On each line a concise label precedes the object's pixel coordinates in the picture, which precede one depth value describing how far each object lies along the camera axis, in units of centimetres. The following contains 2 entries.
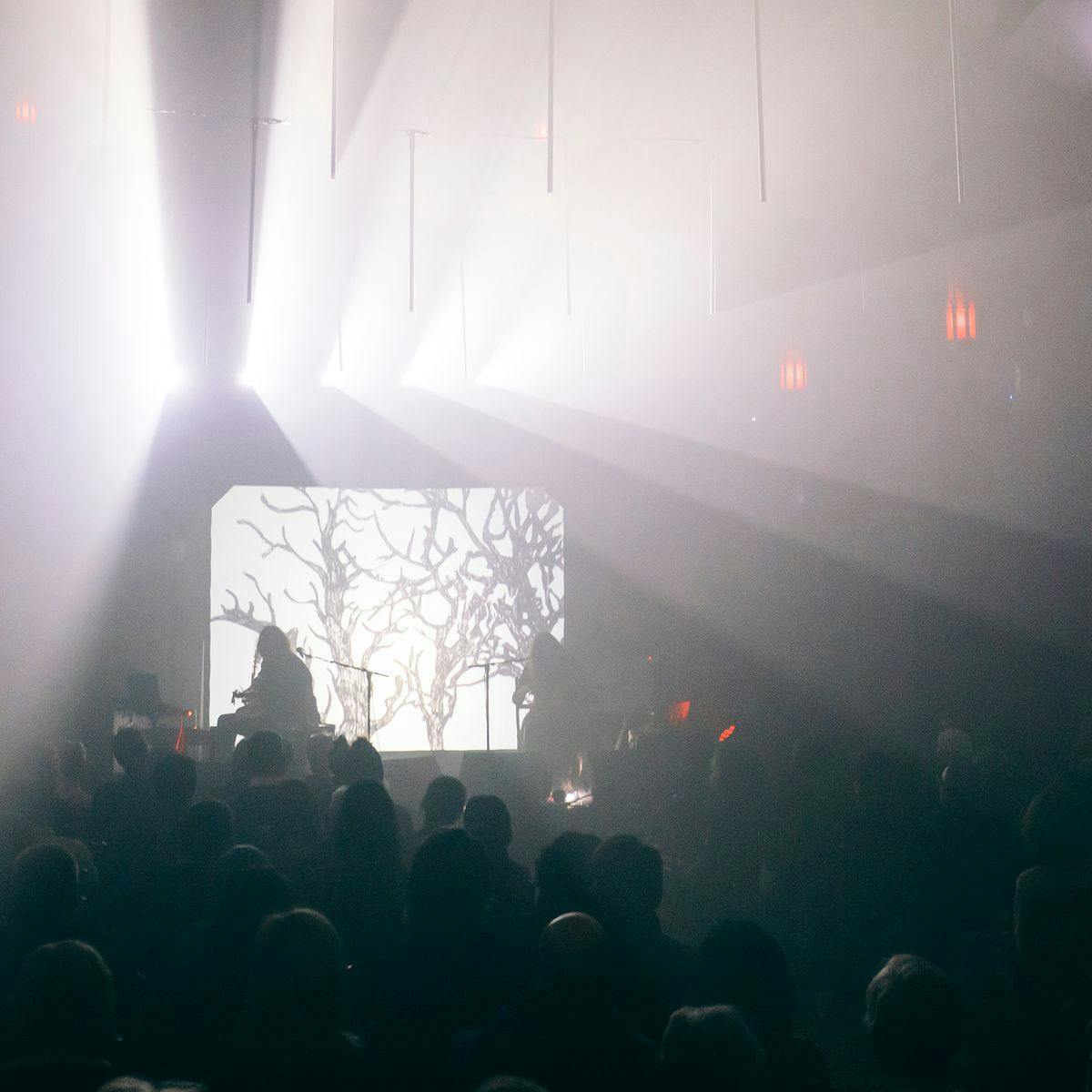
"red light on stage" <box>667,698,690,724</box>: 923
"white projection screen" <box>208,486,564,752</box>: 1079
